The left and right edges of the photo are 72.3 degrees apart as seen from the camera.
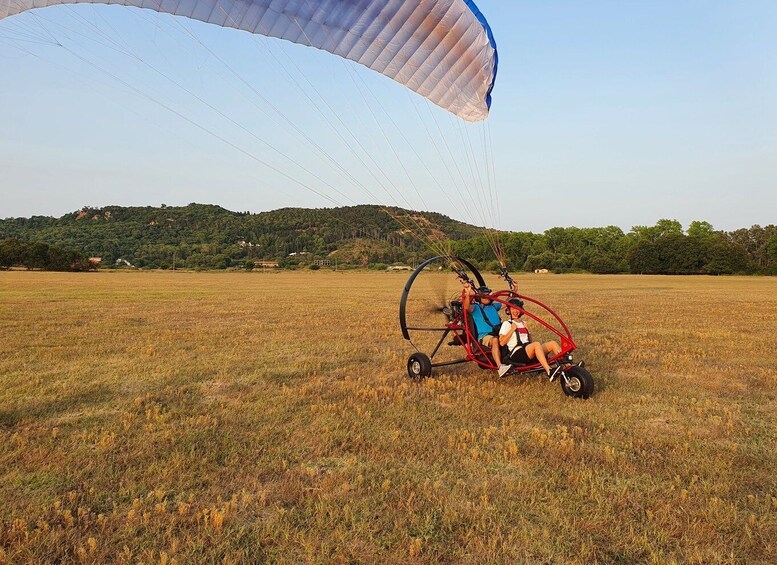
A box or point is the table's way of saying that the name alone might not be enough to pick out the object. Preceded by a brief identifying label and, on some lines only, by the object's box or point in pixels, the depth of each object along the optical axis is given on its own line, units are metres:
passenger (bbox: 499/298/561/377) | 7.41
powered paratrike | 6.87
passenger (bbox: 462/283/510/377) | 8.03
